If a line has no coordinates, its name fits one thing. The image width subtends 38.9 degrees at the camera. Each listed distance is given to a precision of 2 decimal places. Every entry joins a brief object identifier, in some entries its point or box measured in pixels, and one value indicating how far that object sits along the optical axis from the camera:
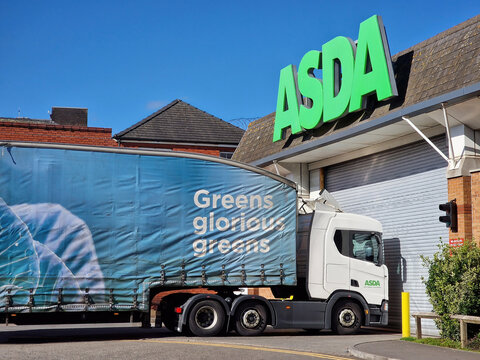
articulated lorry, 13.86
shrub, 13.39
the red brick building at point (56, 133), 35.84
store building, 15.76
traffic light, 15.88
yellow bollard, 14.48
